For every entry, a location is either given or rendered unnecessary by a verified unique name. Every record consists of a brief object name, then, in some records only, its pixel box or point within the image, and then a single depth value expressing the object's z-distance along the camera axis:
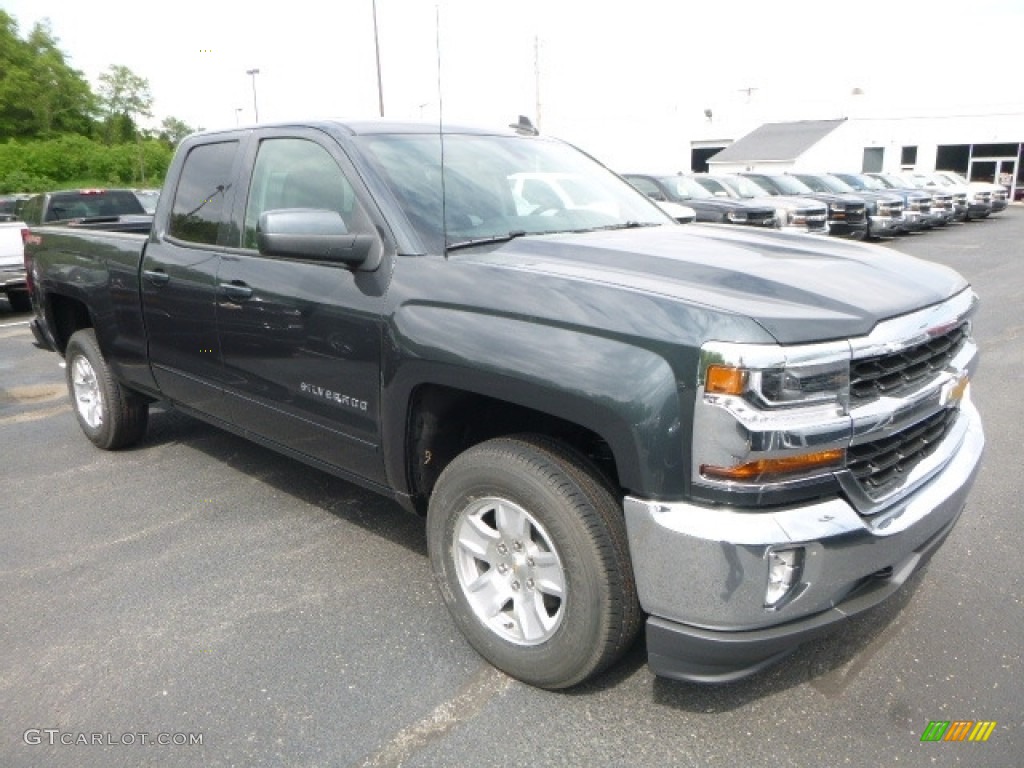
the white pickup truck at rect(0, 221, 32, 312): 10.98
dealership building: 40.73
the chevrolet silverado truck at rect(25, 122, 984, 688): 2.23
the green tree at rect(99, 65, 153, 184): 70.12
